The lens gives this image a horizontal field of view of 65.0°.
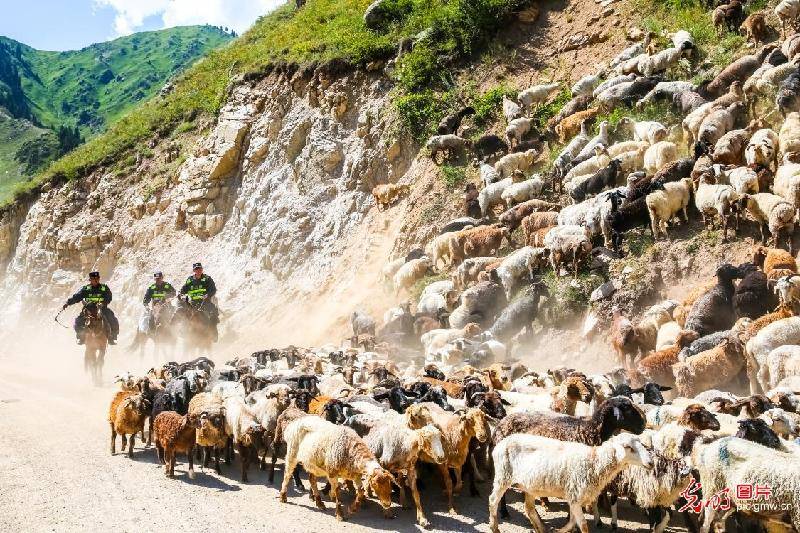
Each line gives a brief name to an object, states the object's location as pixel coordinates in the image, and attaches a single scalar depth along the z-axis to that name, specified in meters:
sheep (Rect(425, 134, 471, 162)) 21.47
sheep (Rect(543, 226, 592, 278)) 13.91
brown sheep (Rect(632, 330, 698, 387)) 9.95
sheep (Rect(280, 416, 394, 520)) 6.27
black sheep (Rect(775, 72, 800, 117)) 14.03
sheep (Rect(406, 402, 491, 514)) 6.71
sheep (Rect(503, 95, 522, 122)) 21.34
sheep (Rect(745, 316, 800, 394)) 8.89
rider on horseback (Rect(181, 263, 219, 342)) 18.17
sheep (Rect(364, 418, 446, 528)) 6.59
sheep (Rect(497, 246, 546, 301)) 14.82
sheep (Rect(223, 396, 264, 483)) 7.99
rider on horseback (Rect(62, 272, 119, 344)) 17.03
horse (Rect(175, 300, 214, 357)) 18.05
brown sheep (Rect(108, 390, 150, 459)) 9.06
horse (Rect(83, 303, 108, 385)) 16.77
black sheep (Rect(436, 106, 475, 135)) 22.39
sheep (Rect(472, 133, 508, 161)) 20.86
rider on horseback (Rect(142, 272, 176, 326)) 19.50
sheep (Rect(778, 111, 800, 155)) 12.68
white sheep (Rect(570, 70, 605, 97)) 20.81
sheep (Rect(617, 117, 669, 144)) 16.14
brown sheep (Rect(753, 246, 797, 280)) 10.96
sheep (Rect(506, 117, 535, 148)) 20.42
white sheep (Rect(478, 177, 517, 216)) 18.33
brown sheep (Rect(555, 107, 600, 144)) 19.17
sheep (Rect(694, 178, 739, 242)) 12.27
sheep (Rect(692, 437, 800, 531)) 4.89
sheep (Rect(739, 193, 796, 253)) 11.25
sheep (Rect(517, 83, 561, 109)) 21.89
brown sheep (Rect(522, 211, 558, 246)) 15.86
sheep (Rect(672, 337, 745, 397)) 9.27
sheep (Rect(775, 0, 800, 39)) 17.25
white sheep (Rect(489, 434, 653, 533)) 5.42
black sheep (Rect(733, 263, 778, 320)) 10.59
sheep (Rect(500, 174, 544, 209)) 17.69
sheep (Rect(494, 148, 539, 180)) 19.25
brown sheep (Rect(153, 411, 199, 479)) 8.09
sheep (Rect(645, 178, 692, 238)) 13.31
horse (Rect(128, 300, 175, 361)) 18.67
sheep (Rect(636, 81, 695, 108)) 17.33
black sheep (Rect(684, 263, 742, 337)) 10.80
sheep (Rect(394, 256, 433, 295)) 18.16
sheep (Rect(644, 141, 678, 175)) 14.95
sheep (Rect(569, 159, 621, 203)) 15.52
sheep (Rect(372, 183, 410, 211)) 22.64
